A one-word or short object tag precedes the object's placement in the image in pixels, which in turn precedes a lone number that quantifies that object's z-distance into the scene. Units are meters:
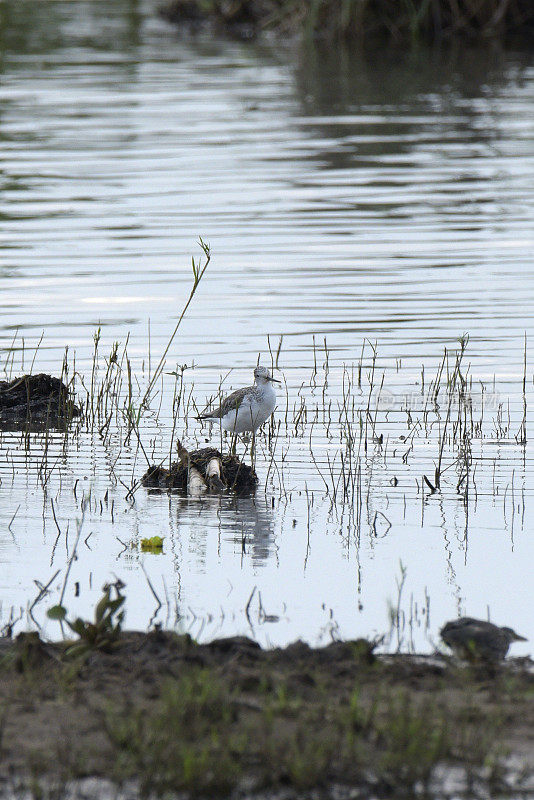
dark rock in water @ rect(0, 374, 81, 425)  20.69
